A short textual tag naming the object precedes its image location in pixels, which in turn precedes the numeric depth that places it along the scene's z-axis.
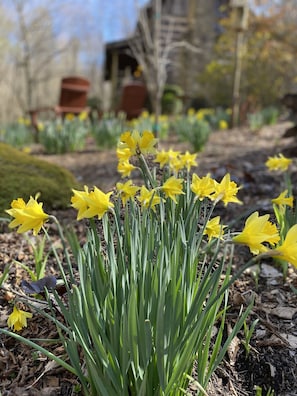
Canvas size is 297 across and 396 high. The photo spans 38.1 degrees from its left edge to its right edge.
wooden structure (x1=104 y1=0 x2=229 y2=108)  17.38
